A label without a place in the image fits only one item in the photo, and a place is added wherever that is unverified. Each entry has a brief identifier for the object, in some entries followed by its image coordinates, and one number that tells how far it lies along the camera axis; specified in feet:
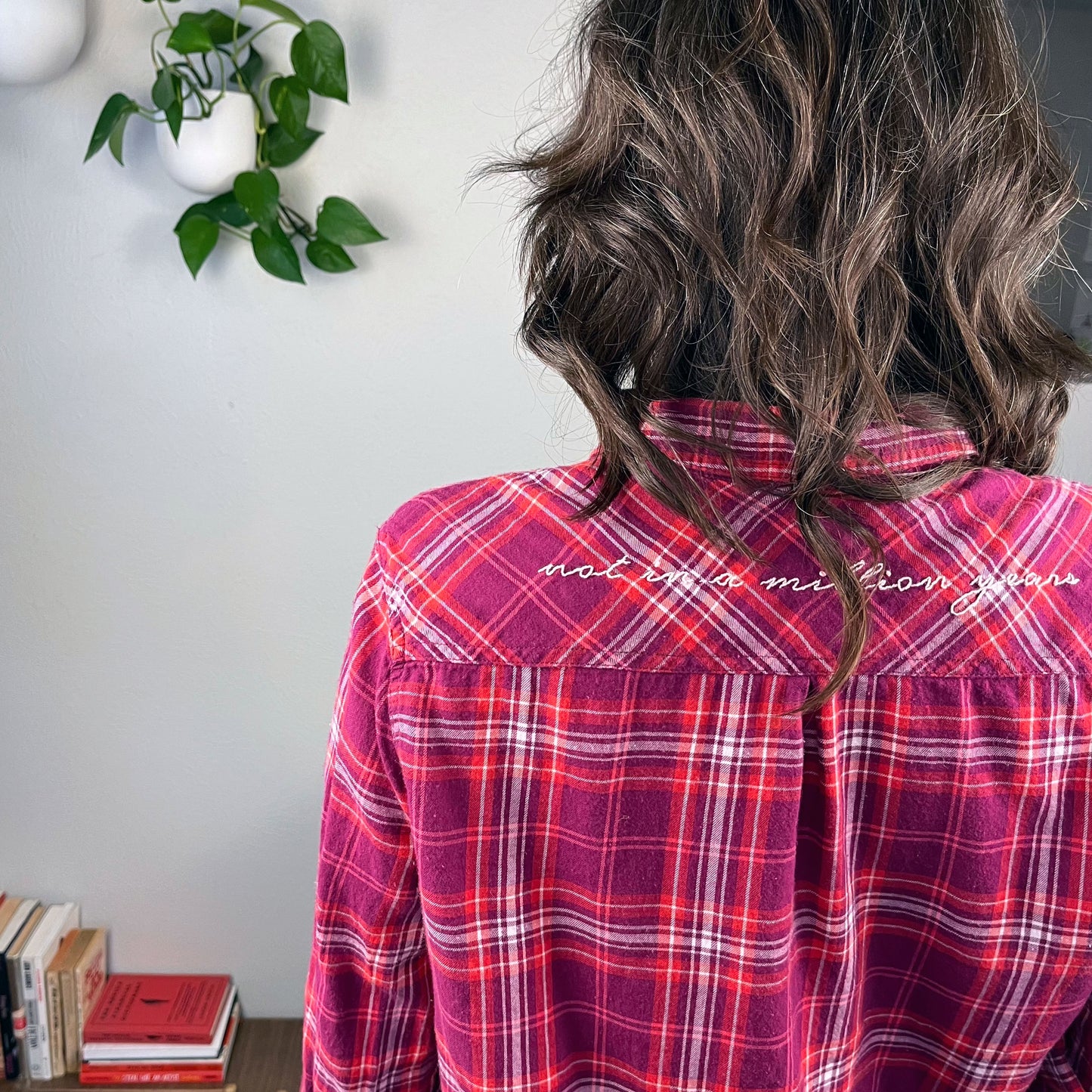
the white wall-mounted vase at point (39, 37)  4.22
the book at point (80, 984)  5.38
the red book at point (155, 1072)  5.37
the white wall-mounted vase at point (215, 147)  4.50
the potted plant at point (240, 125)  4.44
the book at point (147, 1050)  5.38
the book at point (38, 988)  5.31
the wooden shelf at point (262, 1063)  5.42
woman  1.70
